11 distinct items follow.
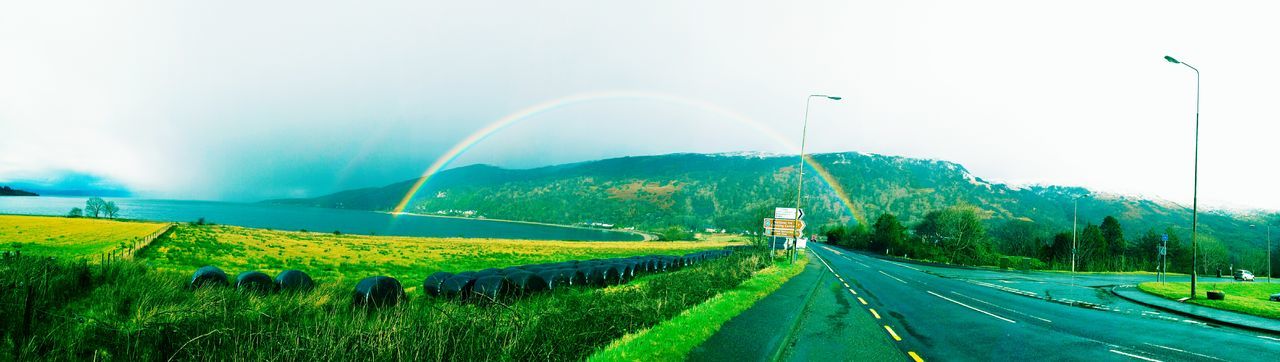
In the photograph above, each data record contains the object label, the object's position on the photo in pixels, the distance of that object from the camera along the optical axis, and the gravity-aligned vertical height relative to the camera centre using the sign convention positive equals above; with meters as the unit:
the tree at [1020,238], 91.04 +0.98
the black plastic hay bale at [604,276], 24.53 -2.96
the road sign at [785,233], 35.50 -0.50
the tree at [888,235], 92.94 -0.25
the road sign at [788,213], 35.38 +0.83
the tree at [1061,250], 74.81 -0.48
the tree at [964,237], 72.56 +0.30
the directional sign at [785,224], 36.40 +0.12
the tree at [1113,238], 85.71 +1.98
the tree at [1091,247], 77.88 +0.40
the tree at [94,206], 123.94 -7.87
